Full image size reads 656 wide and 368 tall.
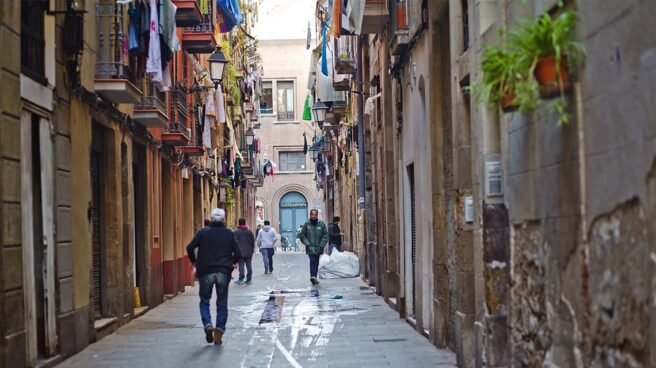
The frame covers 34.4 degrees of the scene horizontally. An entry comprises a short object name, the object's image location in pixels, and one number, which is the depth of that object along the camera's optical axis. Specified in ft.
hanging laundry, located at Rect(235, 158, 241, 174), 156.15
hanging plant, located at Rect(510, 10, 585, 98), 20.56
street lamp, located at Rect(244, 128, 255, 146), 177.08
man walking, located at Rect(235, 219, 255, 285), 90.74
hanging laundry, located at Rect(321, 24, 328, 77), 119.30
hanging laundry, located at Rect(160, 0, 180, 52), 59.06
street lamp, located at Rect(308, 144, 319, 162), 179.27
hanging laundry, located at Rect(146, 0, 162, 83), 55.01
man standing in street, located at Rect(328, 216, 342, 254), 103.04
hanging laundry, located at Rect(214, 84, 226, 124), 100.94
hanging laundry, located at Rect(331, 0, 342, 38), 73.67
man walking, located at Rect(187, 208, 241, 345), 45.78
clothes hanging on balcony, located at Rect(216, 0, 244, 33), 95.04
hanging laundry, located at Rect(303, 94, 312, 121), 186.46
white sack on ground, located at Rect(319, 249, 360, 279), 95.14
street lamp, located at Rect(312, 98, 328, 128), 125.80
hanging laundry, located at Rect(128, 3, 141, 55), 53.83
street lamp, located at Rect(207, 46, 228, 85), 83.82
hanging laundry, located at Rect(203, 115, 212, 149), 96.72
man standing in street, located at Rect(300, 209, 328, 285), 87.81
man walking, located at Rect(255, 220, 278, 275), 104.42
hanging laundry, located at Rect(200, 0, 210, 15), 85.62
